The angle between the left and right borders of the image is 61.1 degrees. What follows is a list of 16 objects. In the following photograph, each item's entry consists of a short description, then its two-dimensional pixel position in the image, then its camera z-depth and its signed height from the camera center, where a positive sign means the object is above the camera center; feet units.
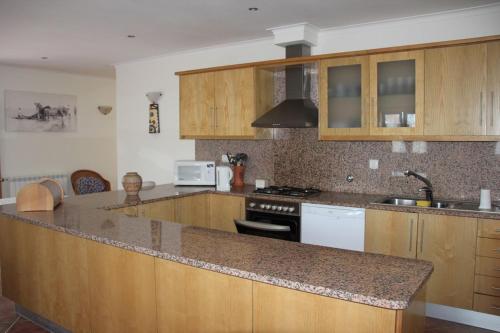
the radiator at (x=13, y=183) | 19.63 -1.77
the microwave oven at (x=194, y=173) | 15.48 -1.05
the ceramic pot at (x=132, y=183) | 12.37 -1.12
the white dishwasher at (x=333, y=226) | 11.43 -2.30
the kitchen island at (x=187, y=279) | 5.03 -1.93
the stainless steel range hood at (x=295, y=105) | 12.77 +1.24
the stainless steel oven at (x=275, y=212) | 12.39 -2.06
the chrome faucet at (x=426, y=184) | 11.70 -1.18
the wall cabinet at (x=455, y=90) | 10.51 +1.34
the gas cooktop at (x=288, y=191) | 12.97 -1.50
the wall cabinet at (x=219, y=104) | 14.25 +1.42
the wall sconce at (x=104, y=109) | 23.57 +2.02
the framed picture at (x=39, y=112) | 19.93 +1.65
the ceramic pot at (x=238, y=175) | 15.46 -1.13
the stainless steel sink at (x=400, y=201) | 12.10 -1.67
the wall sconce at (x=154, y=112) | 18.04 +1.40
